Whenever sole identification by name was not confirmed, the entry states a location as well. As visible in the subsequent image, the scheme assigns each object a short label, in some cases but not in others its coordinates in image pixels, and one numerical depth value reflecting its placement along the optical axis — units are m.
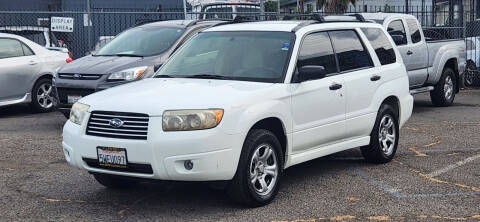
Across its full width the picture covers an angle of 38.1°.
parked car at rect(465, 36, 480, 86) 16.97
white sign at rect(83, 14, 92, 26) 16.02
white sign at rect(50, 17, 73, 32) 15.67
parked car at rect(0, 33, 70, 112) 12.11
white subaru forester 5.58
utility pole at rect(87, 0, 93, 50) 15.35
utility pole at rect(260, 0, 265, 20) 18.14
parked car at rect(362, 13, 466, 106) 12.56
